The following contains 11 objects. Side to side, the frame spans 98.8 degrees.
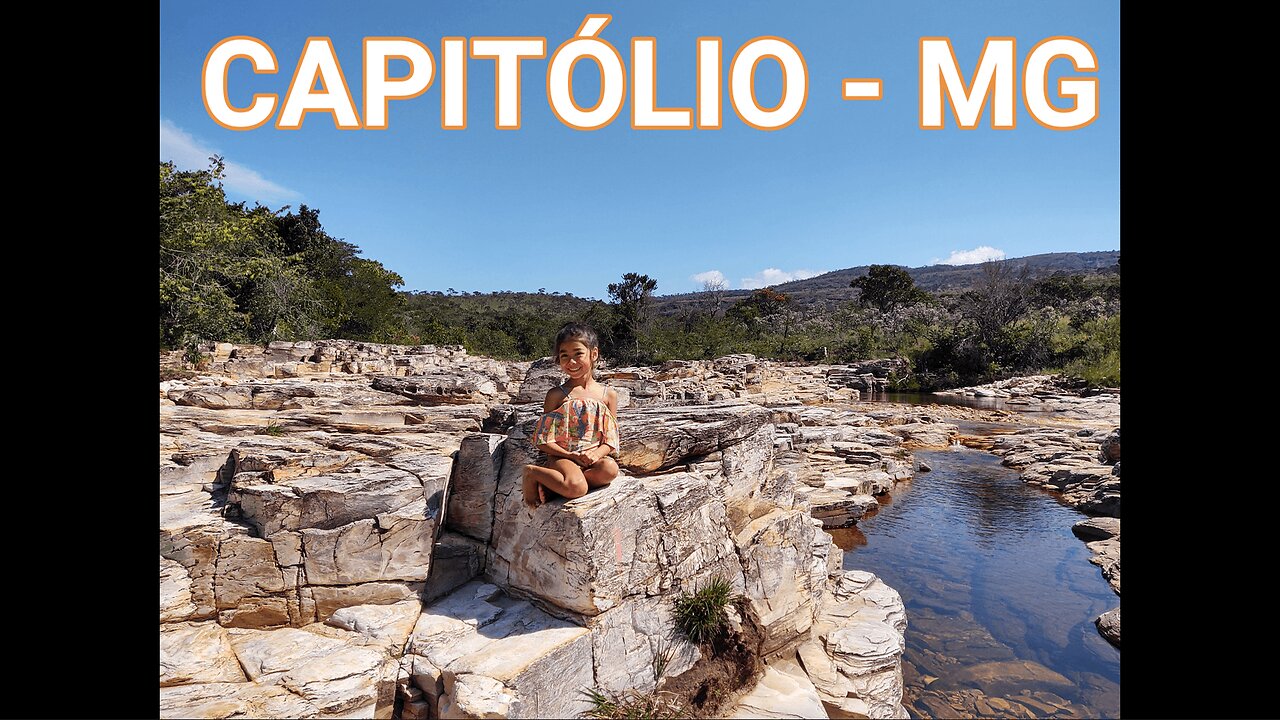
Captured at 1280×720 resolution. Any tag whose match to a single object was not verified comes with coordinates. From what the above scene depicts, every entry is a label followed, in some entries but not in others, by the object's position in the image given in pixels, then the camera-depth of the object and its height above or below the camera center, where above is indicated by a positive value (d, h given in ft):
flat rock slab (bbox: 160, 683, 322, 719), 8.97 -5.72
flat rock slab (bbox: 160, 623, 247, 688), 9.76 -5.53
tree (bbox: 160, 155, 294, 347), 47.29 +9.80
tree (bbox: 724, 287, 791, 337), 177.17 +19.69
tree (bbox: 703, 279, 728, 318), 172.70 +20.03
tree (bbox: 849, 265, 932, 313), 213.87 +29.05
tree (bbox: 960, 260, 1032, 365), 107.55 +11.25
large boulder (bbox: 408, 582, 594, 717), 9.68 -5.70
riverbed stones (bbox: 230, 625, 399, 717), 9.63 -5.71
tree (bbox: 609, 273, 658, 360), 146.30 +14.84
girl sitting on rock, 11.72 -1.51
